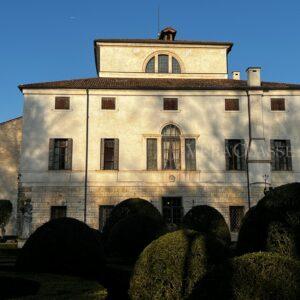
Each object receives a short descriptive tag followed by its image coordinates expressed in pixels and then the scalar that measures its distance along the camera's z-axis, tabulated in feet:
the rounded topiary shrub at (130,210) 48.51
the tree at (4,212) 75.24
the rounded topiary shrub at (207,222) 45.09
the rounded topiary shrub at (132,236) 37.13
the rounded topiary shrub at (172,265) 17.91
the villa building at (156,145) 66.82
